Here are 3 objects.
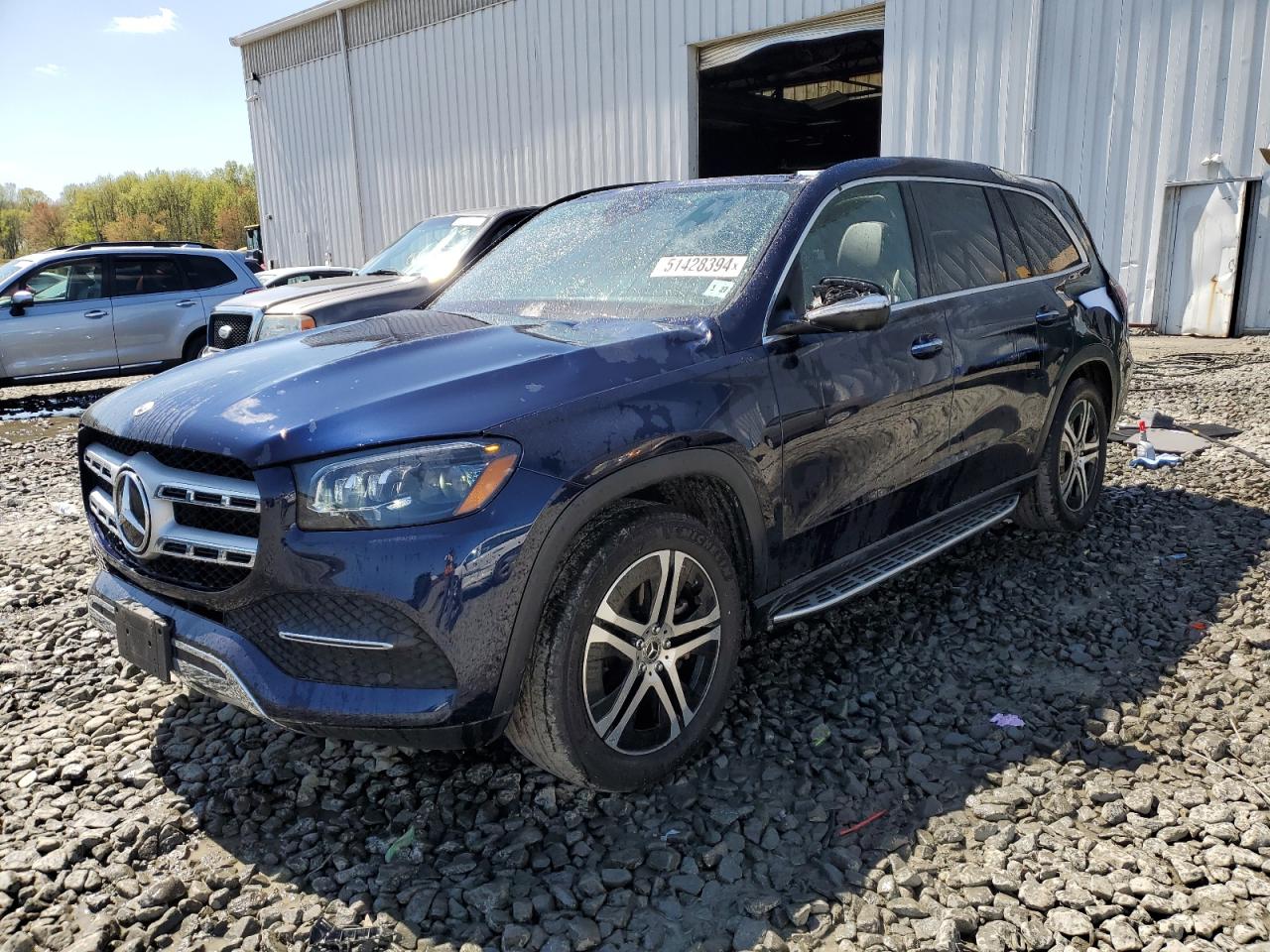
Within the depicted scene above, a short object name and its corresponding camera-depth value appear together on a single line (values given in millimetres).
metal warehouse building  11672
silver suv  10688
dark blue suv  2252
